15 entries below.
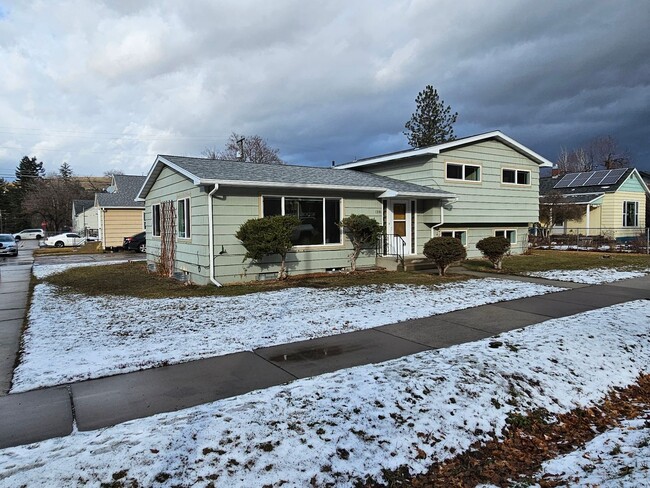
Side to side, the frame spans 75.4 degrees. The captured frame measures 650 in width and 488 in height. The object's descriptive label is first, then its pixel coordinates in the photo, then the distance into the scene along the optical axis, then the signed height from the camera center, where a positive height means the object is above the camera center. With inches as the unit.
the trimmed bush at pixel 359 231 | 509.7 -0.2
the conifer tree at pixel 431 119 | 1376.7 +362.8
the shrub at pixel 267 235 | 429.4 -2.7
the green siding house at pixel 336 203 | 452.1 +37.5
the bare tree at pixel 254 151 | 1847.9 +361.1
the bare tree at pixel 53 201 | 2455.7 +205.4
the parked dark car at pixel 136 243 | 1059.9 -22.2
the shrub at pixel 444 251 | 480.1 -24.4
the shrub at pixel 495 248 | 536.1 -24.4
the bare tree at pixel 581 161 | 2147.0 +353.7
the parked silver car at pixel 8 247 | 1036.8 -27.0
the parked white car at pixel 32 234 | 2082.1 +8.1
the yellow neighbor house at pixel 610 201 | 1088.8 +68.9
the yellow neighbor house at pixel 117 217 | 1123.3 +47.3
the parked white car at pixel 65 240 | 1347.9 -16.5
